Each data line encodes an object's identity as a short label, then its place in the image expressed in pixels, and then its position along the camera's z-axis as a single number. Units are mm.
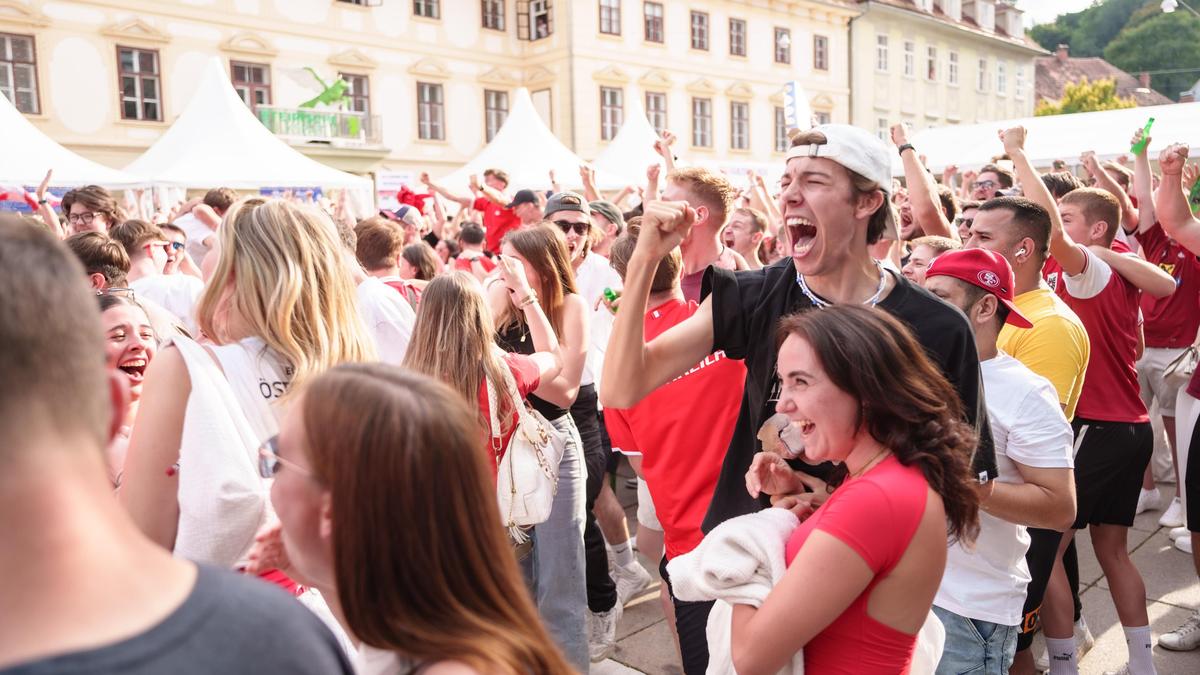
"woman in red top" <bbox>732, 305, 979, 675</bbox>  1637
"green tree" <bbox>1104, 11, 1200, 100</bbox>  62625
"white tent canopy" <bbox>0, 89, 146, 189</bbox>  9508
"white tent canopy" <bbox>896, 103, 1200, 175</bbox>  13859
